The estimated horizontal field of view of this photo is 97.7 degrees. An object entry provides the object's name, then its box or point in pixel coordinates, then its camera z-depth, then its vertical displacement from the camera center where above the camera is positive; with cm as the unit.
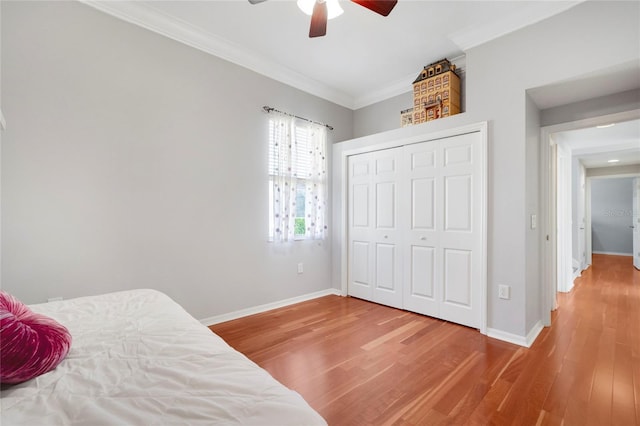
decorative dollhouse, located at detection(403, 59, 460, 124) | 310 +141
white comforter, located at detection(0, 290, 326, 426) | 67 -48
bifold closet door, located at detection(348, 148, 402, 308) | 347 -18
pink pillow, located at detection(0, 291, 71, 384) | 77 -39
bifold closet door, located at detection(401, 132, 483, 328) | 280 -15
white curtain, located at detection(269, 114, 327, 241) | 340 +47
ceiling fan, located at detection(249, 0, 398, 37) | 170 +134
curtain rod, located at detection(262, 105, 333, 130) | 333 +128
